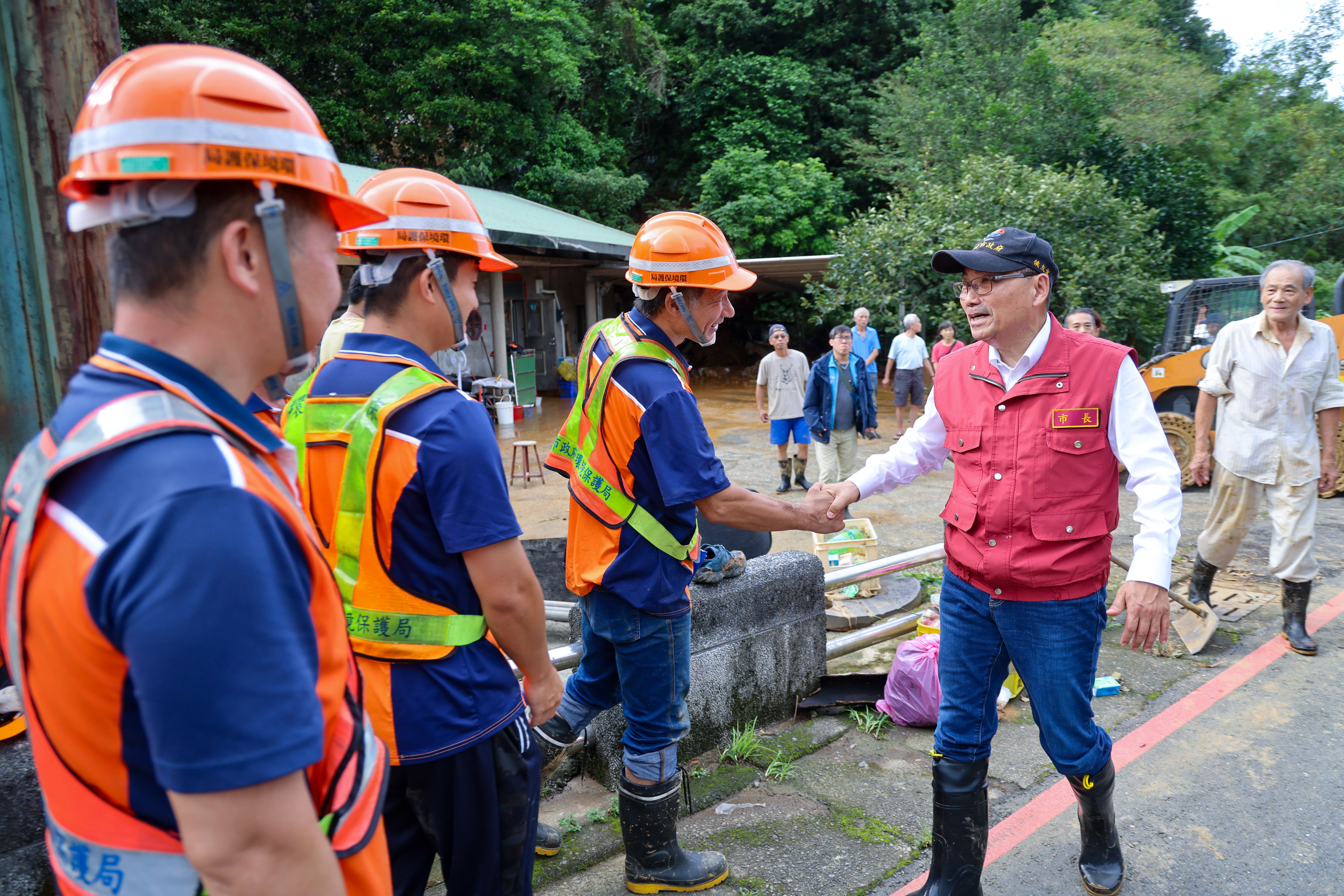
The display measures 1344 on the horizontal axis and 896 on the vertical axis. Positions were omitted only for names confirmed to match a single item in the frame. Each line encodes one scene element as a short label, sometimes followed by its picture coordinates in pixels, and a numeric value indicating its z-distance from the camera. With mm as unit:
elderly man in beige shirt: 5320
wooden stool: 10977
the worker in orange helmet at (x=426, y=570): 1801
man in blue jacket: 9531
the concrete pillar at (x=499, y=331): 16359
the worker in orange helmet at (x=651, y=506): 2775
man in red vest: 2666
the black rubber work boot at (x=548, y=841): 3166
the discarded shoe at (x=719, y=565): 3891
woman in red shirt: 11336
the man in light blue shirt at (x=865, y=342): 12367
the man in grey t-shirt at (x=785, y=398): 10383
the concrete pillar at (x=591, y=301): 21172
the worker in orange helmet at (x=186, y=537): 893
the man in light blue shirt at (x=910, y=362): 13094
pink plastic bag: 4203
